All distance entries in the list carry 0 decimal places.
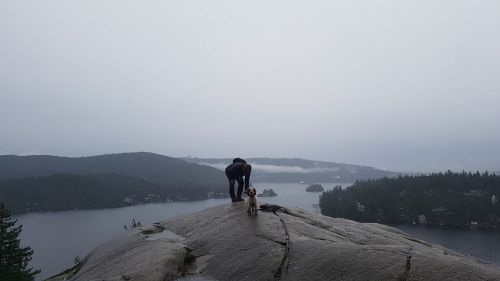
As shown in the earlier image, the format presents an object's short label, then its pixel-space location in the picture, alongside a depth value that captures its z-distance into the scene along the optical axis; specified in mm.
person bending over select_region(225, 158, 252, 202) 15531
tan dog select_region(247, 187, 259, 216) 13312
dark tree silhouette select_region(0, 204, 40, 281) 36156
